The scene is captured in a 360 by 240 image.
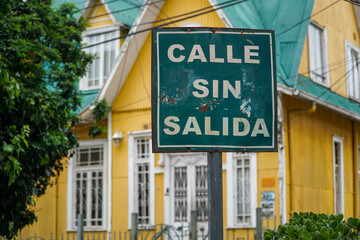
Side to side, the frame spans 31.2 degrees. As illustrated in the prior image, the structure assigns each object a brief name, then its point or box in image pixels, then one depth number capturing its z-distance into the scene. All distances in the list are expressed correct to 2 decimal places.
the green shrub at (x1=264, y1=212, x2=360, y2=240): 4.59
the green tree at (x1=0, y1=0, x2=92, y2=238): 11.32
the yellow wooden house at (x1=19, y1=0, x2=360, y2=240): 15.75
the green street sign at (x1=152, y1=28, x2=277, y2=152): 5.20
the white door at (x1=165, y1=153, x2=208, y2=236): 16.73
